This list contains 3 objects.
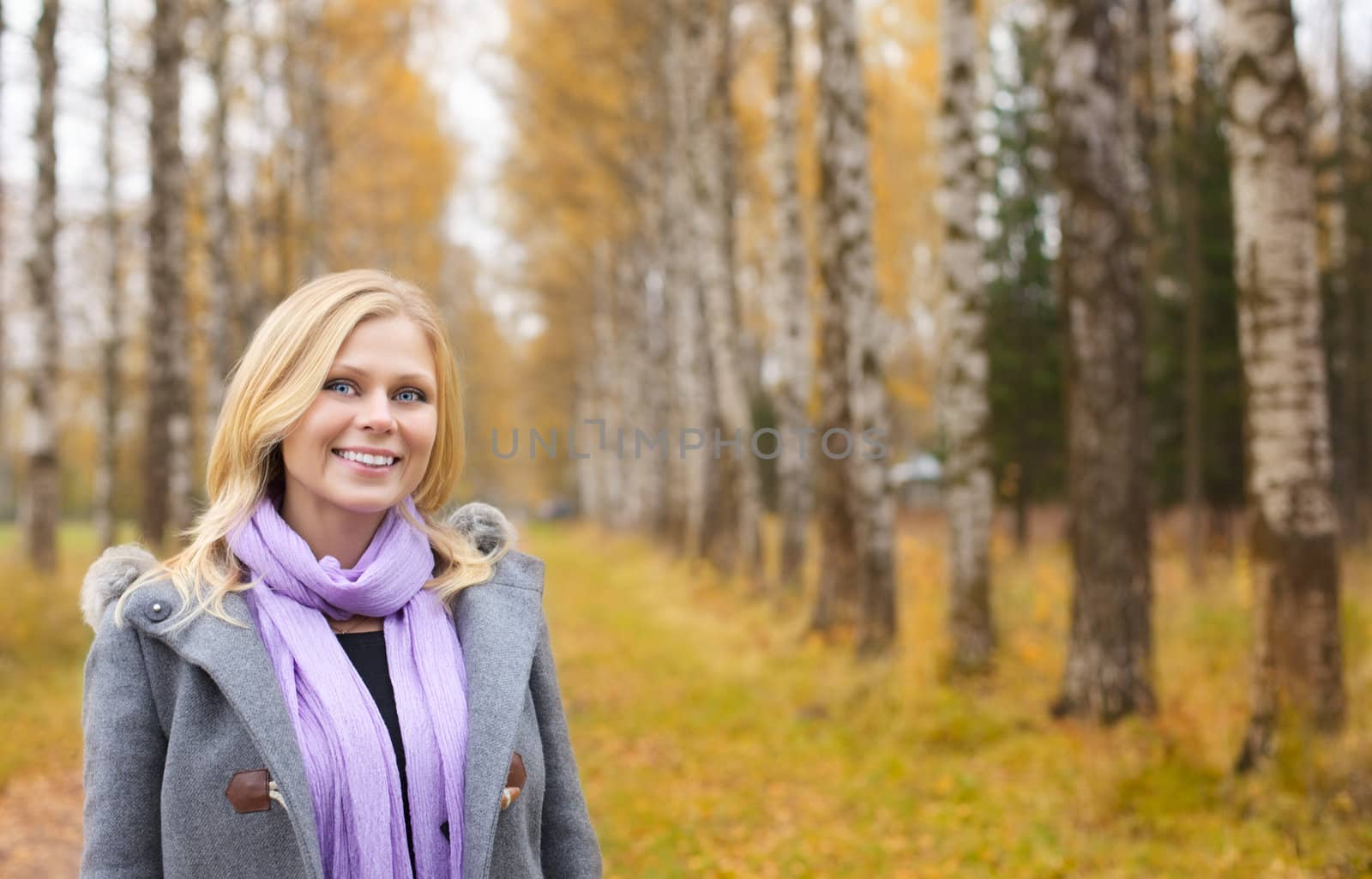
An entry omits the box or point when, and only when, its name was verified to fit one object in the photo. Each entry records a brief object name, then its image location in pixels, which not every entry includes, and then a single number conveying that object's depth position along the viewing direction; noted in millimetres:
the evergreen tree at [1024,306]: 16688
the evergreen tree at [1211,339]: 14711
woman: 1797
